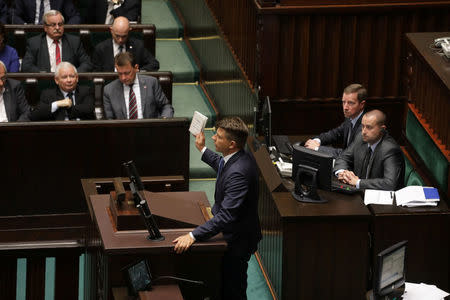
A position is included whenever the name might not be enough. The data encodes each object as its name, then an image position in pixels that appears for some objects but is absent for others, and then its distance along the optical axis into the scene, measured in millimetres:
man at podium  10043
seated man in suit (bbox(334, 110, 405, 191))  11961
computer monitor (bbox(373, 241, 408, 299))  9648
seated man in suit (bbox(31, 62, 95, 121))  14172
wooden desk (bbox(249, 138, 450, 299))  11281
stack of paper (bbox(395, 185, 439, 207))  11414
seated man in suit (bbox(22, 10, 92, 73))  16078
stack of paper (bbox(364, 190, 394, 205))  11680
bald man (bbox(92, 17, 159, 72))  16016
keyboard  11820
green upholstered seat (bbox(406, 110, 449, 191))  11758
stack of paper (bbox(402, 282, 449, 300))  10094
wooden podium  9008
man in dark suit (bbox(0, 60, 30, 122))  14227
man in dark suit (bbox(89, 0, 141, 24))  17828
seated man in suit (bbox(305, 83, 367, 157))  12875
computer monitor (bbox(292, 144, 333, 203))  11352
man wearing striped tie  14319
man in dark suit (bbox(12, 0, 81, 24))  17766
